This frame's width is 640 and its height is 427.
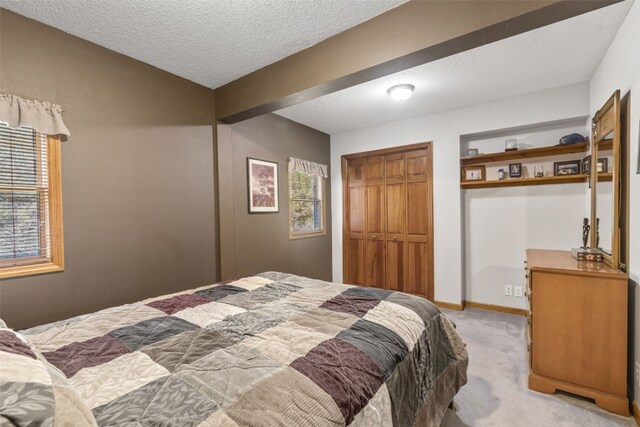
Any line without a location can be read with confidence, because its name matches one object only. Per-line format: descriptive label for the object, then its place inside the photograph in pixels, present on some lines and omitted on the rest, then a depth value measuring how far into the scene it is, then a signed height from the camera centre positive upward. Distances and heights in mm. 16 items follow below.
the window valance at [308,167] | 4062 +628
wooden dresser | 1870 -854
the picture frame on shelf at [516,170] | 3449 +430
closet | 4078 -160
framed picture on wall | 3509 +305
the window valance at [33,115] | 1844 +653
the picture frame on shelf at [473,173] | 3695 +433
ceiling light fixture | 2977 +1202
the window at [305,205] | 4172 +67
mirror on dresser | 2006 +180
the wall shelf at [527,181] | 3109 +287
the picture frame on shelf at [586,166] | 2810 +398
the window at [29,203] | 1902 +67
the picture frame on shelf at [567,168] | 3086 +408
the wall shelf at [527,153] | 3090 +606
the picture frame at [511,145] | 3404 +729
